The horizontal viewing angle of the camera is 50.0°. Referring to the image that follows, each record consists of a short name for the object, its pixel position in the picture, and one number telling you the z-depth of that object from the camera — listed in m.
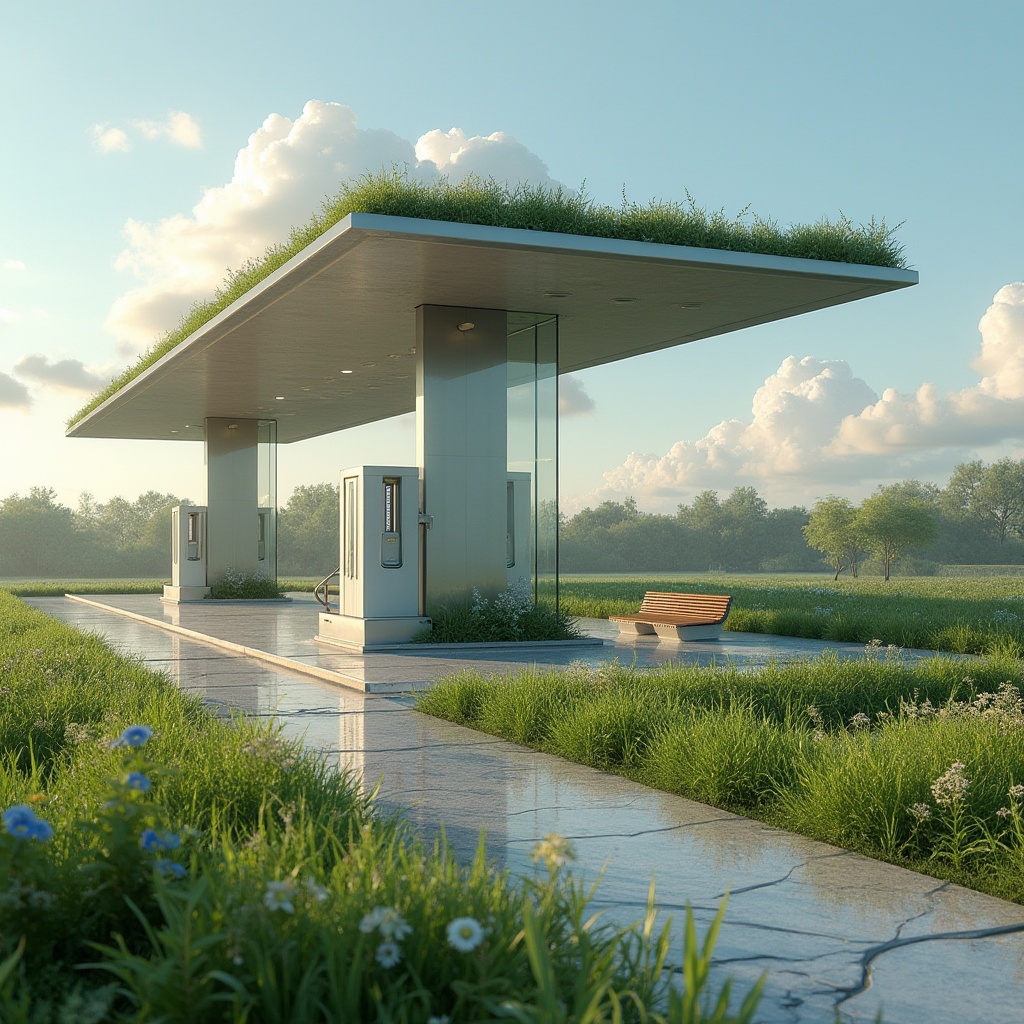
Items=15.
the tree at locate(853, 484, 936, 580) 76.69
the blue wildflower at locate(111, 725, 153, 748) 3.42
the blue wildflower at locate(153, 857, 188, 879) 3.18
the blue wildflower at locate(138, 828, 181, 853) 3.23
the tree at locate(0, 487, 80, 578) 74.00
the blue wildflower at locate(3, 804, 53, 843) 2.91
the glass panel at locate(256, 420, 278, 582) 27.64
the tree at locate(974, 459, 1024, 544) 90.19
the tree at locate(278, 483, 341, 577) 75.06
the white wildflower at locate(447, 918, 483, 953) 2.54
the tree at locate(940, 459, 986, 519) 96.25
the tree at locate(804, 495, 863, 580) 77.38
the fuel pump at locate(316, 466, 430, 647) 14.78
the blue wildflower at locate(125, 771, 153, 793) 3.27
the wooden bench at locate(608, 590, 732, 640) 16.42
